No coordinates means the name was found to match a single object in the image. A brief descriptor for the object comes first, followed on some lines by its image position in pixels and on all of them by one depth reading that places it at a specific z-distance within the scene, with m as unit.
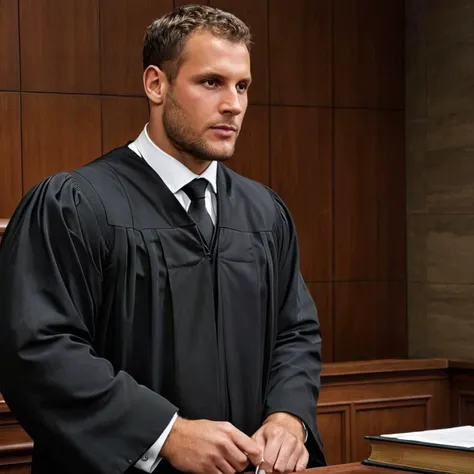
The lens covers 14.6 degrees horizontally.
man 4.13
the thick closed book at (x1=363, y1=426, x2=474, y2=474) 3.57
